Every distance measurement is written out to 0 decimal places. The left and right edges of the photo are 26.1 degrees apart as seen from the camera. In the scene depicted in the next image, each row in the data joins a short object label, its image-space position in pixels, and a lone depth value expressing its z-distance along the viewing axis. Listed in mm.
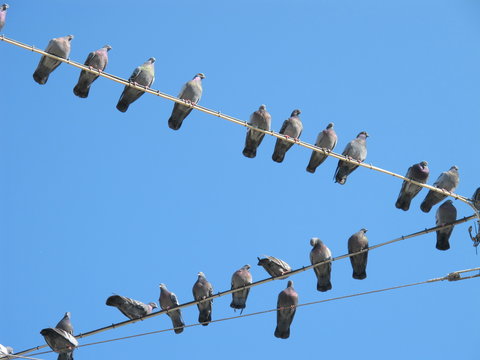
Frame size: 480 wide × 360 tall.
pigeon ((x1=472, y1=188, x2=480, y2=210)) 12461
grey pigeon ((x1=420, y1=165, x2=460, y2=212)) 14969
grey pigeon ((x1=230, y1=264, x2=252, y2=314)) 14938
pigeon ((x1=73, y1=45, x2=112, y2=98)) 14992
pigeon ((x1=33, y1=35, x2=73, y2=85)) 14625
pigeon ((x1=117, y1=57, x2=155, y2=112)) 16078
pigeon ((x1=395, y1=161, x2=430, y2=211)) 14672
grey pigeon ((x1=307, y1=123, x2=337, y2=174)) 16578
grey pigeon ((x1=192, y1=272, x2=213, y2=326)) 15453
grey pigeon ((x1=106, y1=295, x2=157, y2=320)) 14328
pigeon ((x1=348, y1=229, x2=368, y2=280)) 14570
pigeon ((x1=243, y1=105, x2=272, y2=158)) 15617
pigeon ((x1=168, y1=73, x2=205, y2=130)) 16406
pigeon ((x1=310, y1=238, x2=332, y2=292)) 14500
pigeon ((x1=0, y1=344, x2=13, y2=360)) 14675
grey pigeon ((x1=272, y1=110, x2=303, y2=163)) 16406
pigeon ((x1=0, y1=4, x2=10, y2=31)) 15600
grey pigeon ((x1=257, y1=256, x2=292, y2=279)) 14094
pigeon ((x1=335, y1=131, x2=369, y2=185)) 16344
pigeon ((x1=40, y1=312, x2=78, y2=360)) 13500
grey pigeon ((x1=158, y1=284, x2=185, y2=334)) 15680
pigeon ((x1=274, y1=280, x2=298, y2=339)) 14891
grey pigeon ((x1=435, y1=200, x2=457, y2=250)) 14867
